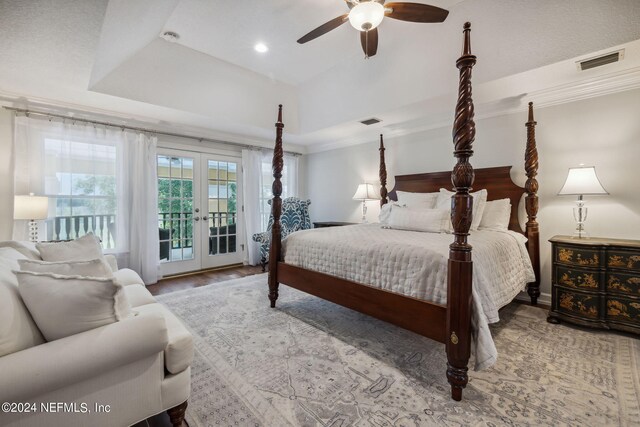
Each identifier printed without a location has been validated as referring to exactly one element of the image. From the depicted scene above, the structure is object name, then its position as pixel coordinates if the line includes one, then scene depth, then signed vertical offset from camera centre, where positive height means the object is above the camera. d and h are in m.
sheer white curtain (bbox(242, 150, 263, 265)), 4.88 +0.21
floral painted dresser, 2.22 -0.65
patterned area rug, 1.44 -1.10
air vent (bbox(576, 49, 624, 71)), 2.19 +1.26
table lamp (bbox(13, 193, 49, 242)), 2.65 +0.02
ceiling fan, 1.90 +1.49
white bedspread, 1.68 -0.43
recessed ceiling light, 3.25 +1.99
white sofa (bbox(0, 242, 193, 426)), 0.93 -0.62
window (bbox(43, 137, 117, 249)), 3.24 +0.26
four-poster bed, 1.54 -0.62
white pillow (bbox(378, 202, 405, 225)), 3.50 -0.05
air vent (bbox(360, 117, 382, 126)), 3.87 +1.30
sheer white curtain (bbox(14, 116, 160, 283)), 3.11 +0.34
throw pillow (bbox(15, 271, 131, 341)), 1.06 -0.37
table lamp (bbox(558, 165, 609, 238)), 2.48 +0.21
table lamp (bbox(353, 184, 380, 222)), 4.38 +0.26
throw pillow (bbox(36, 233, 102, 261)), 1.78 -0.29
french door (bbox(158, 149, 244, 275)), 4.23 -0.04
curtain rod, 3.07 +1.14
